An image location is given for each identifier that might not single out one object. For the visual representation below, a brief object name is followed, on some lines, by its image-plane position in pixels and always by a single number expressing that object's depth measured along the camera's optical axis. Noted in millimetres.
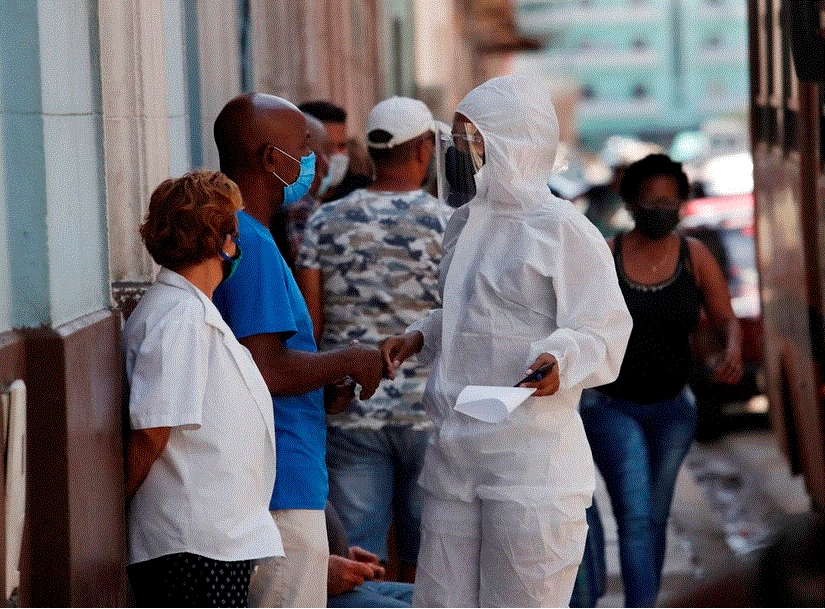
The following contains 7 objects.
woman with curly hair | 7293
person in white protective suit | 8180
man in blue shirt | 8031
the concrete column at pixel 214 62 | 14742
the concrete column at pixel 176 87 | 10562
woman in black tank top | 12641
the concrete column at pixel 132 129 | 9539
